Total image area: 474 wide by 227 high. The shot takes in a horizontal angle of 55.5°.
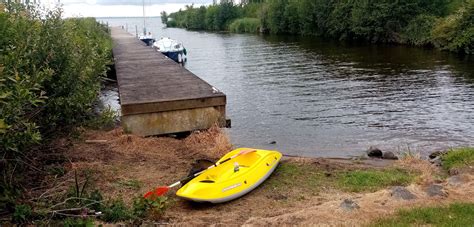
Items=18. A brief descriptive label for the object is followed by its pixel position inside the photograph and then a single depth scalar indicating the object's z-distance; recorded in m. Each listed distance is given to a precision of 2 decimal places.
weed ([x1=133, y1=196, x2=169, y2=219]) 6.75
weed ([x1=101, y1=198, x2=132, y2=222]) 6.44
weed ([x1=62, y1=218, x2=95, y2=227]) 5.67
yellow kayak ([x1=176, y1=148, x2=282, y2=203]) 7.73
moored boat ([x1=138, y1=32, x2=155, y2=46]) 47.41
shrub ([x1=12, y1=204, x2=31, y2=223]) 5.70
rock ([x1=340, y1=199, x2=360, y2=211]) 6.90
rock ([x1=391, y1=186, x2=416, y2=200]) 7.40
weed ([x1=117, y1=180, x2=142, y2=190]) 8.40
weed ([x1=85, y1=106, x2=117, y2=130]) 8.07
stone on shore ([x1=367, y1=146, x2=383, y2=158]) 12.12
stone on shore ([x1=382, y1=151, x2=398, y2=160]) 11.74
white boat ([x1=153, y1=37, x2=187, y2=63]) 35.52
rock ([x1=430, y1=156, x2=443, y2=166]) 10.52
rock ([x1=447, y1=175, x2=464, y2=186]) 8.20
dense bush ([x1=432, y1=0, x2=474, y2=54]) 34.94
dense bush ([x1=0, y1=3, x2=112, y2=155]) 5.88
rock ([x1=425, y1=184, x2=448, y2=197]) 7.48
